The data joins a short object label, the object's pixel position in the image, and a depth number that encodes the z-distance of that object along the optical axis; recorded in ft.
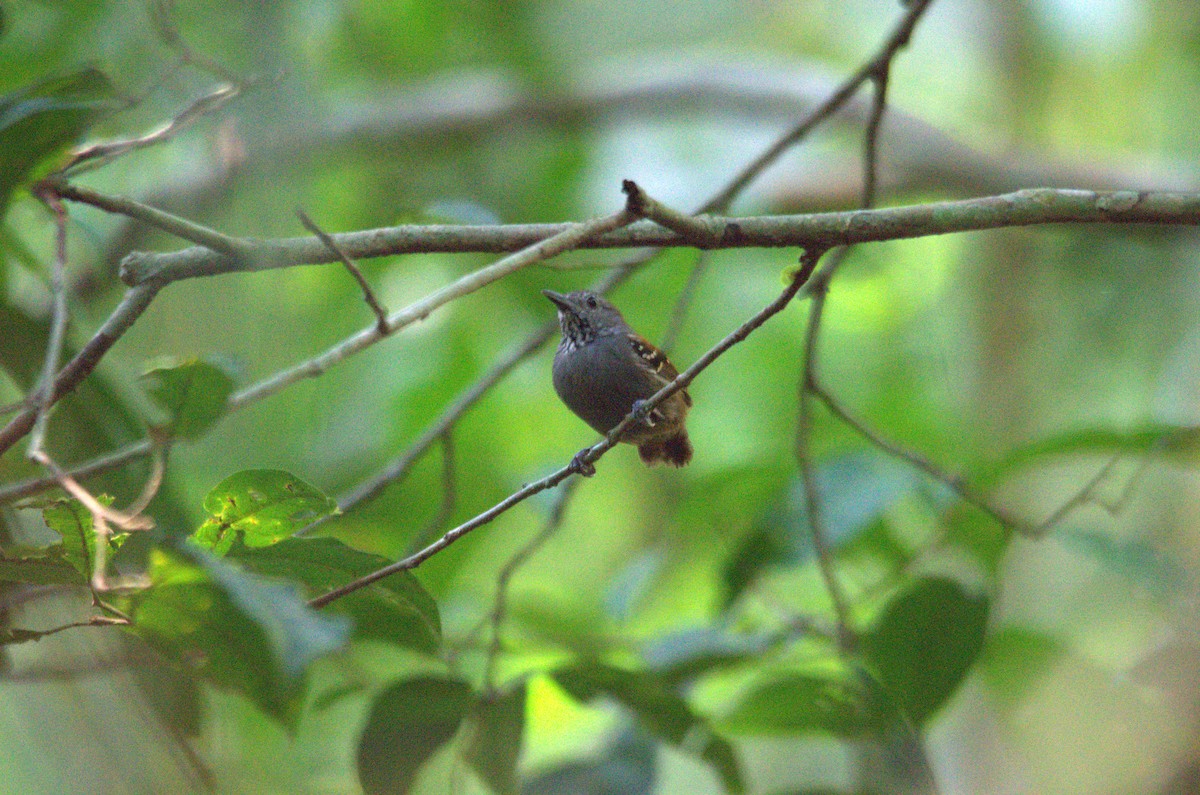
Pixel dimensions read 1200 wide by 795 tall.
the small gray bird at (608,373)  21.66
